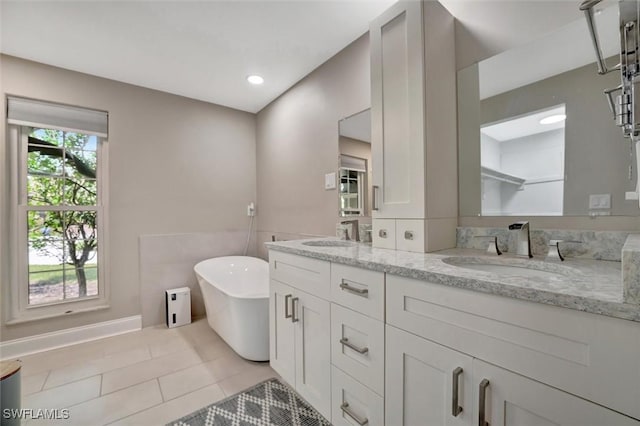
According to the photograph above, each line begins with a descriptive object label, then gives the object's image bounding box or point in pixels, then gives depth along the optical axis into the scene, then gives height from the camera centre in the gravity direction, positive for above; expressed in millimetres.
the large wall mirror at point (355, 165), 1925 +363
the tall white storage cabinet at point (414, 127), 1327 +454
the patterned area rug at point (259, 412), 1460 -1140
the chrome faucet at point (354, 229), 1922 -118
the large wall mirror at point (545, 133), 1035 +356
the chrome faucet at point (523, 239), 1136 -120
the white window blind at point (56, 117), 2221 +875
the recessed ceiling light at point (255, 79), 2570 +1318
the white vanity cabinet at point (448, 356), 584 -428
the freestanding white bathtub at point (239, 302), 1981 -744
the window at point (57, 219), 2248 -34
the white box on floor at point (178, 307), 2707 -951
